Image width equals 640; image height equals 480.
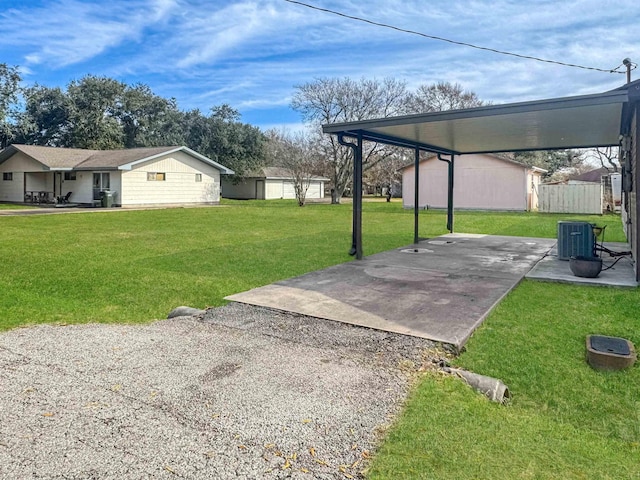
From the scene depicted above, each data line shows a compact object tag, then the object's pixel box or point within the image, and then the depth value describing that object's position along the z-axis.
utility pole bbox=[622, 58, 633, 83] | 14.56
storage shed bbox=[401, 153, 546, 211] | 23.97
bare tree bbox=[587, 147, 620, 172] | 28.53
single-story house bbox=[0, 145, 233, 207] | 25.17
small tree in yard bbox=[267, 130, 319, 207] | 30.28
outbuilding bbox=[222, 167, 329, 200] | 39.41
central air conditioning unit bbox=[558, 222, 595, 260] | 7.92
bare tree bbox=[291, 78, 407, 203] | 31.73
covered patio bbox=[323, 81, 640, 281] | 6.17
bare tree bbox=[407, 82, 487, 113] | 36.44
